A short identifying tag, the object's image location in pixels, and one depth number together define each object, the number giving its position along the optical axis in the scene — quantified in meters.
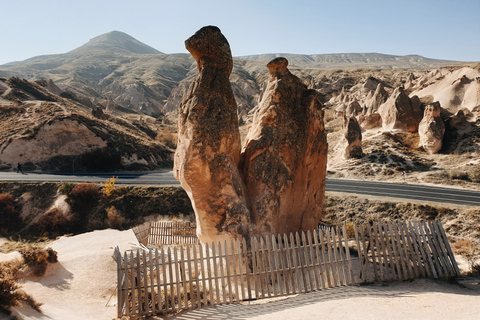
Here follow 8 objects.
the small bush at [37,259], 11.27
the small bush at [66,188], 25.66
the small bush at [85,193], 25.14
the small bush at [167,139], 56.89
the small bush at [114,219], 23.94
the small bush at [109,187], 25.59
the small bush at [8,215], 23.55
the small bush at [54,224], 22.94
